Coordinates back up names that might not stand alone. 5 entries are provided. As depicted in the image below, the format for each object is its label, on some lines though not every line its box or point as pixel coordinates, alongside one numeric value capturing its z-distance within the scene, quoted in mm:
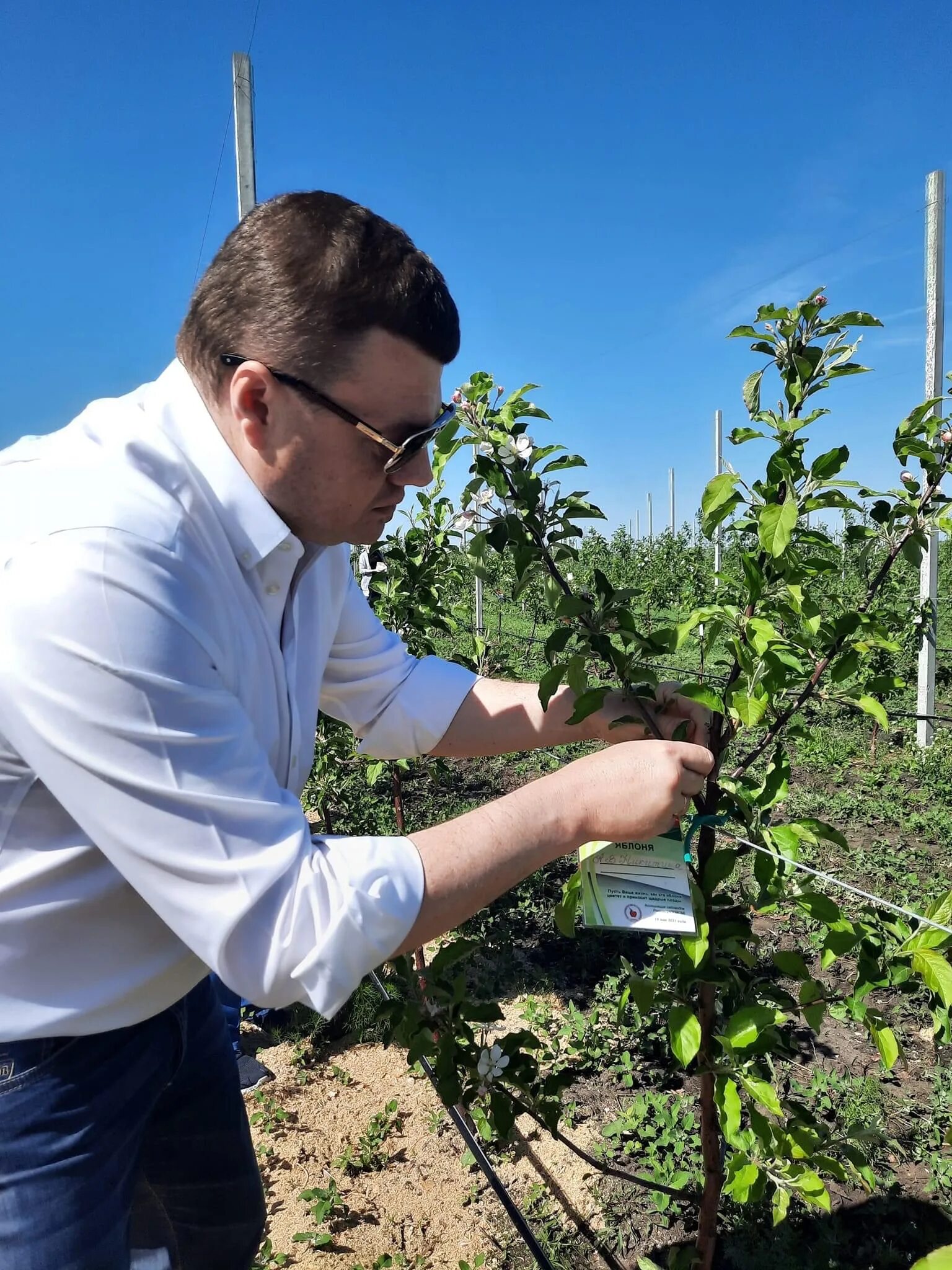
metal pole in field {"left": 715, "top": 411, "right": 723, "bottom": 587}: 15889
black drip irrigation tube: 1849
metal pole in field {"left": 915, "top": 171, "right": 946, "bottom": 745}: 5648
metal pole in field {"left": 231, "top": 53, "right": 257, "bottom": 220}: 3455
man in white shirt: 940
